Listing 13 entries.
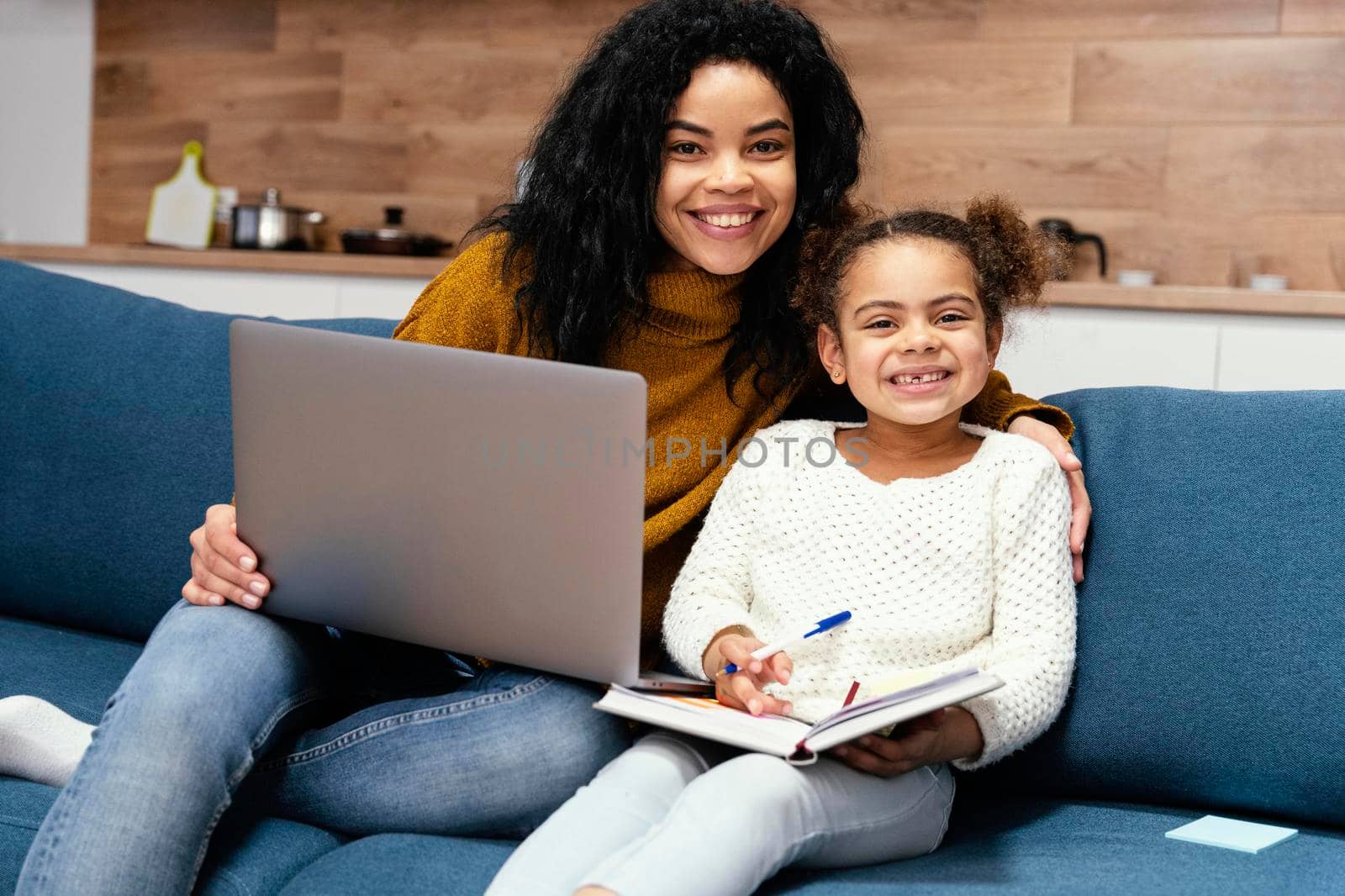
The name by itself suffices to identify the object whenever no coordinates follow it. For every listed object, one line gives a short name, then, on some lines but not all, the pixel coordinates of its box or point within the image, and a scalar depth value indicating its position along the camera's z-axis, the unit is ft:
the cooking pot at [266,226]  10.67
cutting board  11.73
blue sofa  3.85
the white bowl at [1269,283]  8.72
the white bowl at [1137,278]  8.84
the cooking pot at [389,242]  10.19
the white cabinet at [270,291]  9.89
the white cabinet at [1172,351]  7.74
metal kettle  9.25
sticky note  4.09
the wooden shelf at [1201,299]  7.69
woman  4.07
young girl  3.69
